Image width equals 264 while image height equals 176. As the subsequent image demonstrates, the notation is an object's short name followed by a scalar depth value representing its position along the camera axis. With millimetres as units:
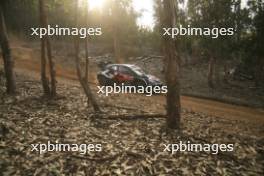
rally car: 19578
